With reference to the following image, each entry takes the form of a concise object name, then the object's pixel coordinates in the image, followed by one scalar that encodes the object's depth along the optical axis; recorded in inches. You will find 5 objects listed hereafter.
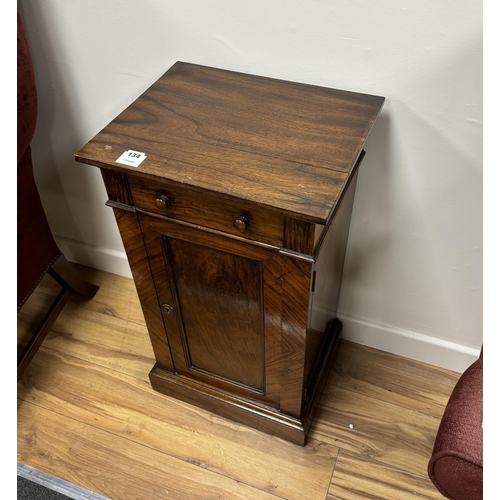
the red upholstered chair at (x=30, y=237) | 46.9
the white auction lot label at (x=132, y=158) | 35.5
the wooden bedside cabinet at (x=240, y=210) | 34.5
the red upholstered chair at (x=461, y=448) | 30.4
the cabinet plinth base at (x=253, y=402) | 51.4
